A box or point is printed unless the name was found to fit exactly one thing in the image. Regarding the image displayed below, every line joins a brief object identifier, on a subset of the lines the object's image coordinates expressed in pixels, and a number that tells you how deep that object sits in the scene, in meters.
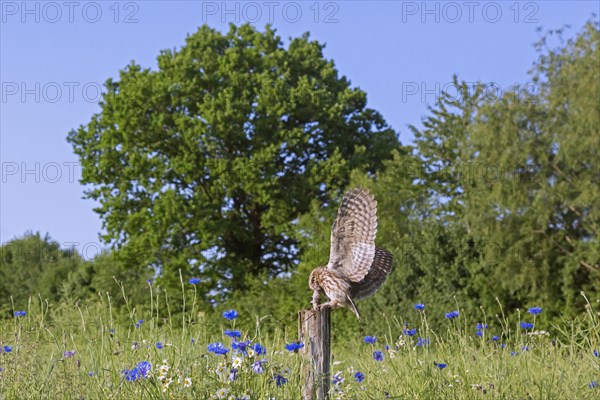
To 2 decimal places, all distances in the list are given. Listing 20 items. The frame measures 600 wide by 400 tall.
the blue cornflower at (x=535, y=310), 6.82
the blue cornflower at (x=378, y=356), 6.12
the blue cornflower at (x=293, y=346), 4.77
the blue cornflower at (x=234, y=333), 4.85
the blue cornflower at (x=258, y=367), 4.80
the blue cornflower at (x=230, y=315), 4.90
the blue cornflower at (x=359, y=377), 5.62
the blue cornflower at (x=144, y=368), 4.80
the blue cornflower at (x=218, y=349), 4.87
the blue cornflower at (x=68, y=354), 6.09
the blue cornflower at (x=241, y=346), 4.73
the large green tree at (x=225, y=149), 23.77
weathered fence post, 5.34
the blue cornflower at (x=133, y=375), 4.65
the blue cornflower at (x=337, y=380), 5.50
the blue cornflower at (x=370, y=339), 6.46
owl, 5.58
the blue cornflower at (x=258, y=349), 4.80
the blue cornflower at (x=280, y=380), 4.86
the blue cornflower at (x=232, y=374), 4.84
